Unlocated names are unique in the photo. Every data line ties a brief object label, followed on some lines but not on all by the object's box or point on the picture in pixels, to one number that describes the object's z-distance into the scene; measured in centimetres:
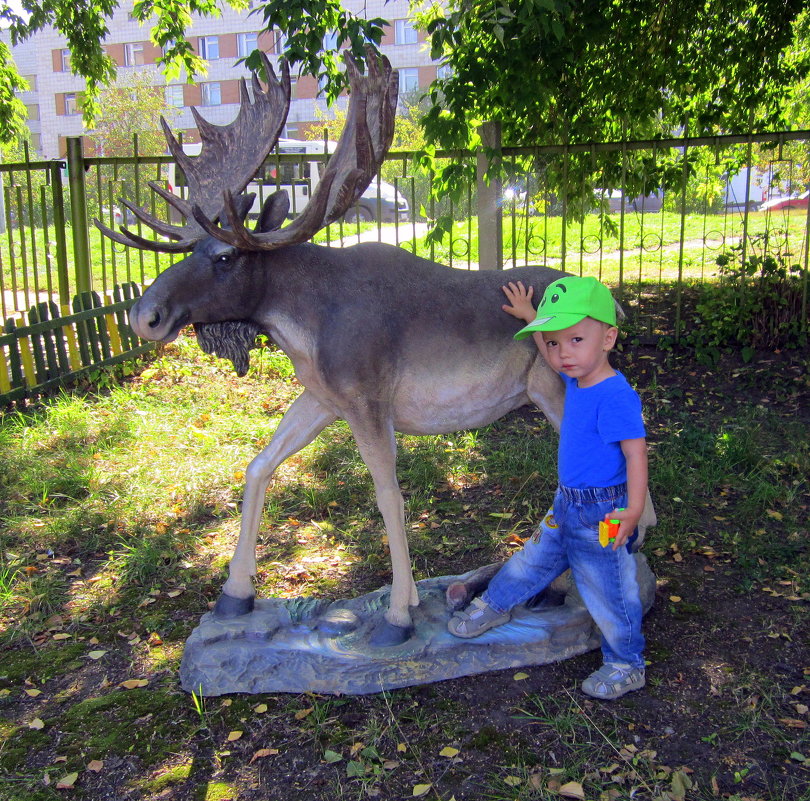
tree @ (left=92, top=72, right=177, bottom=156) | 2541
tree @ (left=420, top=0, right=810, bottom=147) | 677
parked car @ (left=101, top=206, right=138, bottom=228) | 1509
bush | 744
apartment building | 3481
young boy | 302
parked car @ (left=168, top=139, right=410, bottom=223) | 835
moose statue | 304
